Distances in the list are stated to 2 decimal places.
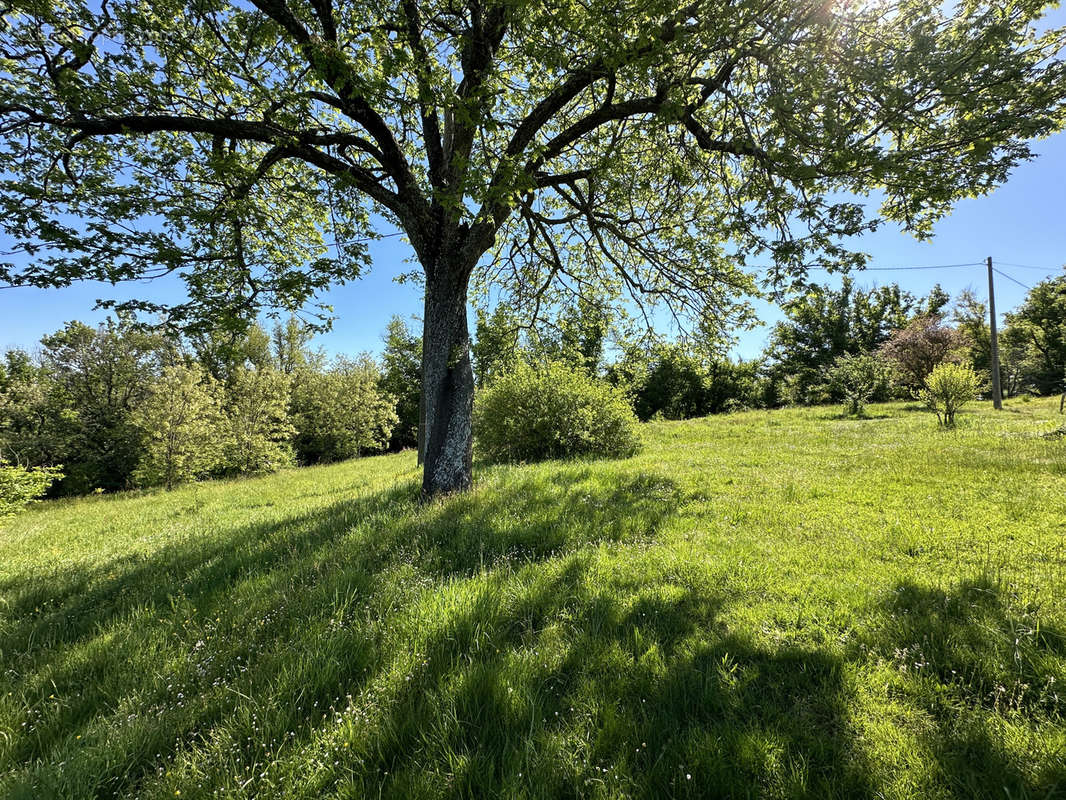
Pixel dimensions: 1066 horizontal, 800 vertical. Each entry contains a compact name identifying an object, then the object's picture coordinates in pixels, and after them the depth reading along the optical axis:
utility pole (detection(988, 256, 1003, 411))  19.38
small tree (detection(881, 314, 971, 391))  24.19
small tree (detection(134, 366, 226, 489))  18.02
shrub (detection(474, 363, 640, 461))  11.53
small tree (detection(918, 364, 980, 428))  12.34
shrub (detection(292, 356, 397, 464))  30.97
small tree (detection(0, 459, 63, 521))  9.00
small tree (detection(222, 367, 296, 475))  23.55
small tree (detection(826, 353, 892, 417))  19.03
